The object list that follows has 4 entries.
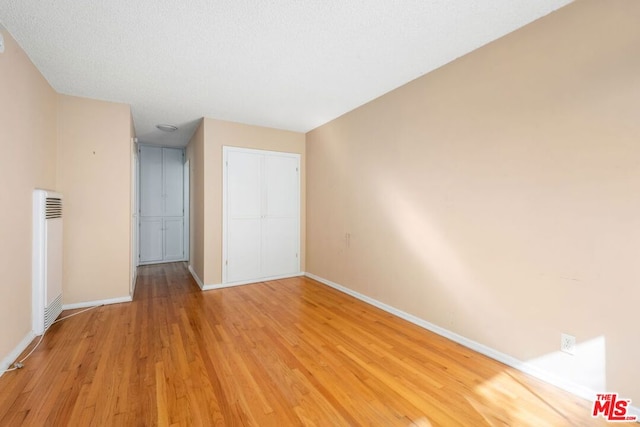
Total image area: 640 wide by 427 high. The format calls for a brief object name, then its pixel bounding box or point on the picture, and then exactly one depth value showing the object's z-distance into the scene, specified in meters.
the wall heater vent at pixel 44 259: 2.51
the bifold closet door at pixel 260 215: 4.29
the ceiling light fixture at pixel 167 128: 4.50
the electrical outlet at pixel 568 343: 1.81
